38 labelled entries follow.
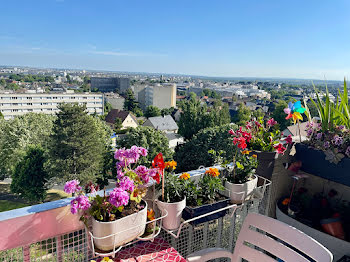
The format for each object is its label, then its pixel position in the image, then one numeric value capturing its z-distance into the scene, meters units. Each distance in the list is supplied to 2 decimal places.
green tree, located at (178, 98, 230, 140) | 24.14
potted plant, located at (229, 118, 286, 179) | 2.05
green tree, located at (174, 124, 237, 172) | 13.74
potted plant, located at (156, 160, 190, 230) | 1.43
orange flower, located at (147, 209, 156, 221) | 1.39
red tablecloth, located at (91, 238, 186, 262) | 1.37
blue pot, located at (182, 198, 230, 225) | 1.48
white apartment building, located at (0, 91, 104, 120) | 47.62
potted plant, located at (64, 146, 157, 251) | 1.14
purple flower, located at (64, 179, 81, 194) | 1.24
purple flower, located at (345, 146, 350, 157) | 1.83
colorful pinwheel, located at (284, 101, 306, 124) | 2.06
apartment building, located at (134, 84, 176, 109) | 64.50
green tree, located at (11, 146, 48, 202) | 13.38
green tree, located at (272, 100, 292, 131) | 31.11
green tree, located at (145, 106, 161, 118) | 44.66
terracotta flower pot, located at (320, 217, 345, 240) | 1.83
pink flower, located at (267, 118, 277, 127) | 2.32
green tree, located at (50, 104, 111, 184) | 13.38
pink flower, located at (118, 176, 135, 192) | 1.22
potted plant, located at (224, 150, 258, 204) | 1.77
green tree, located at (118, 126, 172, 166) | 13.70
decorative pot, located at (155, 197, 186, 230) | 1.43
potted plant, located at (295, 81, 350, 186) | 1.89
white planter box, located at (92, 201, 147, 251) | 1.15
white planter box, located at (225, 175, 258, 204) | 1.76
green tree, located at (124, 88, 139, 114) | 51.81
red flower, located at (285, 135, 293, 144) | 2.14
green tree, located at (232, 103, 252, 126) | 32.28
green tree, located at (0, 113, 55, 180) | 14.76
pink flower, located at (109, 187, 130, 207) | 1.12
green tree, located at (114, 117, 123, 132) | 34.59
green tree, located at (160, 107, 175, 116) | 46.25
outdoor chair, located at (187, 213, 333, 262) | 1.26
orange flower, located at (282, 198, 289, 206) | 2.24
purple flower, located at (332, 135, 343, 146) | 1.88
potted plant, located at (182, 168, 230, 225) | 1.50
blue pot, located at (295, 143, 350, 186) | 1.88
